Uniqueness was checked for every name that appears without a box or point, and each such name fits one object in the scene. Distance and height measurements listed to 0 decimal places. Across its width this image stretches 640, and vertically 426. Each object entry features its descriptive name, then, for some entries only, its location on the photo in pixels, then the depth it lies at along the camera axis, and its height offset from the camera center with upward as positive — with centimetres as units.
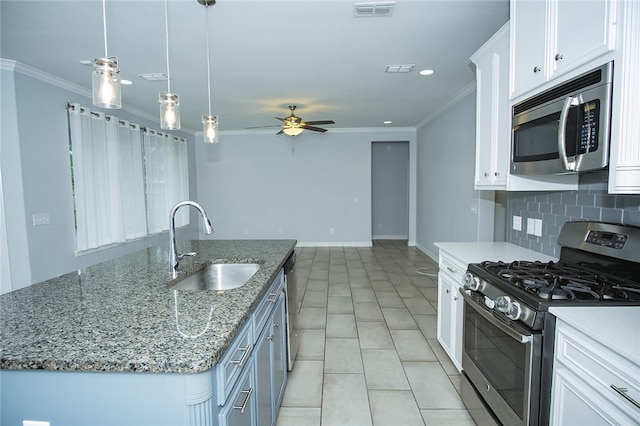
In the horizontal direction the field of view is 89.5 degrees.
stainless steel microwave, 134 +29
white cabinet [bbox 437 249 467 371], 226 -89
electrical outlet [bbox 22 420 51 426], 97 -69
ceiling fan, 468 +96
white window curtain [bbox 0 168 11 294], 322 -62
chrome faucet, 185 -31
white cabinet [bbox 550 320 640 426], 98 -66
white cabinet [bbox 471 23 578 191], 207 +43
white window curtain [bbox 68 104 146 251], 406 +17
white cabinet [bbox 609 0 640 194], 121 +31
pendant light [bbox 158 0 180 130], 199 +50
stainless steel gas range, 133 -54
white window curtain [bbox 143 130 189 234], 567 +28
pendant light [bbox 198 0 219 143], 251 +49
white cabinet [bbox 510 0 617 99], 133 +72
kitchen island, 92 -48
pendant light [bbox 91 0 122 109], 153 +53
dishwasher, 235 -90
